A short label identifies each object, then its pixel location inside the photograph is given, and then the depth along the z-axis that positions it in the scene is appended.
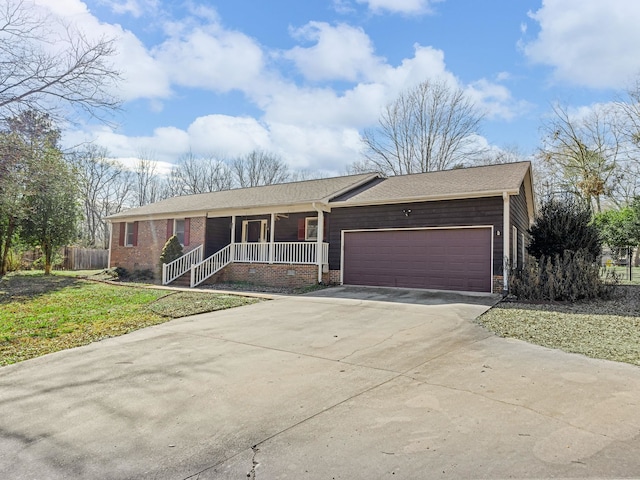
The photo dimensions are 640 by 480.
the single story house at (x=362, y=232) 11.20
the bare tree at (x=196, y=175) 38.38
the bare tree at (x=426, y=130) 28.05
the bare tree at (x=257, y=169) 38.62
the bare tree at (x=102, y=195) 35.27
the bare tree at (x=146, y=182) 38.16
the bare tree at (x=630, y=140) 23.84
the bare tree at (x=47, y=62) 8.18
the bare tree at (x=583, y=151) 25.58
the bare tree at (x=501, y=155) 29.11
